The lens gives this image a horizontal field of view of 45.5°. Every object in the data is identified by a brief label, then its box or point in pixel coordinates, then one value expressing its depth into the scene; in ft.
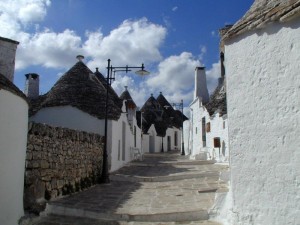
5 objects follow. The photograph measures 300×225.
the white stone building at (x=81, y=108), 54.49
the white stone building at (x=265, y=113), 16.14
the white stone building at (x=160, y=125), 135.64
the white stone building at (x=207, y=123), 60.75
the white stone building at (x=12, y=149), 18.65
